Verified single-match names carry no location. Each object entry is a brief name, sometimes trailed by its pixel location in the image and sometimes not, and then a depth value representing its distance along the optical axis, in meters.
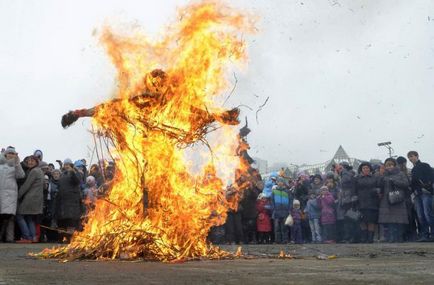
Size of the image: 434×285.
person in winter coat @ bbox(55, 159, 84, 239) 14.06
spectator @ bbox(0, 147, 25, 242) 13.25
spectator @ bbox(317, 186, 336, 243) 15.20
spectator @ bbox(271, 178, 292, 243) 15.98
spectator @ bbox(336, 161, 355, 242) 14.86
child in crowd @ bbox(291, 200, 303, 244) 15.85
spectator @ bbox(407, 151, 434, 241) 13.99
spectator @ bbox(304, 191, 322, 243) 15.51
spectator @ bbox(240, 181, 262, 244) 15.19
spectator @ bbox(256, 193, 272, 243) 15.89
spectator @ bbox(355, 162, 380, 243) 14.60
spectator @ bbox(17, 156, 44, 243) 13.54
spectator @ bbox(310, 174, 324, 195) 16.13
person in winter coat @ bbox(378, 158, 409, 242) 14.37
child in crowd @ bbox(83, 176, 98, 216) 14.10
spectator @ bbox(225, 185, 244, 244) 14.91
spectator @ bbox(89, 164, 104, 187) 15.30
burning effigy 8.36
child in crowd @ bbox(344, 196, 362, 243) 14.72
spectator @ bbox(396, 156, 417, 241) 14.81
